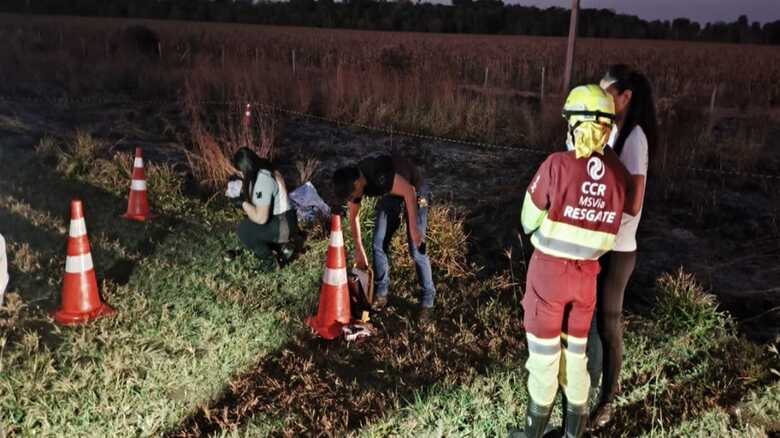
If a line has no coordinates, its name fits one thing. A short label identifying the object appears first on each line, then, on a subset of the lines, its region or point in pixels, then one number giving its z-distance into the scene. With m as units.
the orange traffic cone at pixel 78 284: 4.31
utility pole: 12.22
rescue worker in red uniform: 2.69
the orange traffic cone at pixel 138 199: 6.55
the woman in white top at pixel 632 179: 2.96
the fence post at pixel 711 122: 9.88
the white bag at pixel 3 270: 2.18
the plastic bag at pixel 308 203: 6.59
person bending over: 4.12
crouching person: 5.26
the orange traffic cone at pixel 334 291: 4.43
